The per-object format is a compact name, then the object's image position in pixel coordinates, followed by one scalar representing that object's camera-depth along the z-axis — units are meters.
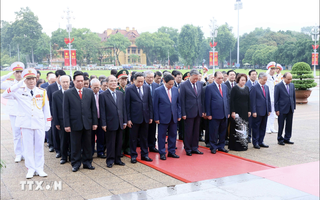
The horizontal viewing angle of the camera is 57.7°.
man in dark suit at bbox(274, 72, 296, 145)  7.85
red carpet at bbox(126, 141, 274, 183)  5.41
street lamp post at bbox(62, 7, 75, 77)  25.68
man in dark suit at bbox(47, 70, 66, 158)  6.85
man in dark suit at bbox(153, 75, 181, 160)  6.40
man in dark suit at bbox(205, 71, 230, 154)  6.93
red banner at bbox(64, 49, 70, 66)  26.39
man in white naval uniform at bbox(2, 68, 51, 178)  5.32
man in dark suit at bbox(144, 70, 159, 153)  7.19
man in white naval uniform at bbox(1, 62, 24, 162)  6.55
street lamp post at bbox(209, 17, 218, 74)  35.12
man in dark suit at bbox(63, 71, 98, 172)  5.62
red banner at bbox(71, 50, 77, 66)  25.67
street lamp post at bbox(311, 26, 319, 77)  36.43
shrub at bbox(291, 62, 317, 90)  15.40
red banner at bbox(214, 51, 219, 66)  37.46
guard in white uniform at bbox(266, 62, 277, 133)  9.42
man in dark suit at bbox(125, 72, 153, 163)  6.24
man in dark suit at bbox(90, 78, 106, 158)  6.67
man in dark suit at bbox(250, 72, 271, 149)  7.50
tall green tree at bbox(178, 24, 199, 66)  63.81
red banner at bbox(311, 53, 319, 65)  39.48
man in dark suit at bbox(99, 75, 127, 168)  5.92
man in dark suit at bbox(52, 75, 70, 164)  6.23
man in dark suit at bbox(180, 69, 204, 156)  6.64
